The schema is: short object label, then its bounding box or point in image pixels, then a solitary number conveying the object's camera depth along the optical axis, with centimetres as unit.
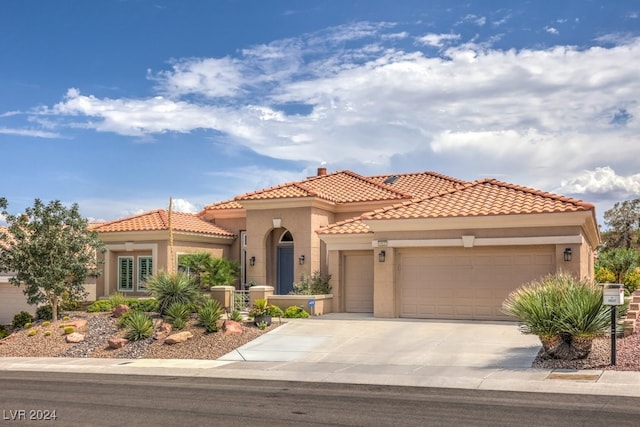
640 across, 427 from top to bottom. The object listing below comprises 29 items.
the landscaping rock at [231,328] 2075
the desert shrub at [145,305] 2420
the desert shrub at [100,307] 2634
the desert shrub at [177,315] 2156
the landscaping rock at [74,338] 2191
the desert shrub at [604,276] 3325
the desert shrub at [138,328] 2100
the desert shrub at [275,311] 2308
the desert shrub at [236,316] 2200
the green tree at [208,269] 2838
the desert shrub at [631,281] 3160
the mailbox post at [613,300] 1435
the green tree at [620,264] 3447
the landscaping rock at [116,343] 2072
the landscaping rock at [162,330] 2091
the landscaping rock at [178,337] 2033
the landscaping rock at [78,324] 2295
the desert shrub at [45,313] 2534
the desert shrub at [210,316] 2095
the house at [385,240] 2192
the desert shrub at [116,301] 2669
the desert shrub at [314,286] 2573
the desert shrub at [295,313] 2377
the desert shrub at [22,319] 2562
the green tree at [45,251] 2442
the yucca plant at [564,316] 1495
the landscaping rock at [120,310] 2425
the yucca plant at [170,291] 2317
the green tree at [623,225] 5994
